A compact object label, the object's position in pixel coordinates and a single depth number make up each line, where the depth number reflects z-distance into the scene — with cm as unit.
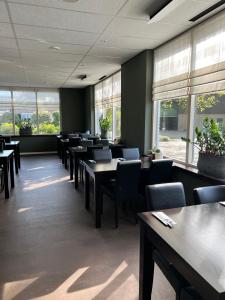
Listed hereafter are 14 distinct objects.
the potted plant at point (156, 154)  393
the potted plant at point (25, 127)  943
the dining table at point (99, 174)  304
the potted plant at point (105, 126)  698
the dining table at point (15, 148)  607
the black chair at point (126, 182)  298
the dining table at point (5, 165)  413
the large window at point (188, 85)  294
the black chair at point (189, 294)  123
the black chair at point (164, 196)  191
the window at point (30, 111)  925
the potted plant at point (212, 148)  264
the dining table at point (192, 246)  104
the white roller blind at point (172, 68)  346
